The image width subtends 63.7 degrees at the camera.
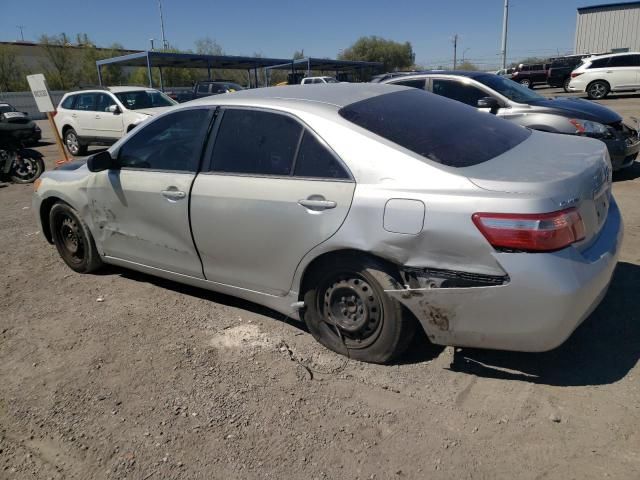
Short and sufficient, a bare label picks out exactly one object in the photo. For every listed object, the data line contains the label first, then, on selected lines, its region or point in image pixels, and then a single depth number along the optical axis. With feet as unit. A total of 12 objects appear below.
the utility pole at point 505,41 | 127.85
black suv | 97.96
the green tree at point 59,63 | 152.87
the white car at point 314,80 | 91.58
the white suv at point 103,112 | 41.76
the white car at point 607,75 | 67.92
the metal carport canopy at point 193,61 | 91.25
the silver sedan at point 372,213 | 8.25
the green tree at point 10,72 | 143.08
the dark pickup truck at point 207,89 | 76.02
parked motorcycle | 33.71
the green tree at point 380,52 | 244.42
